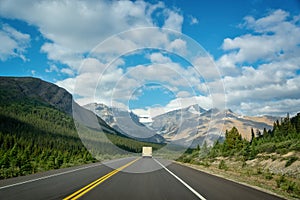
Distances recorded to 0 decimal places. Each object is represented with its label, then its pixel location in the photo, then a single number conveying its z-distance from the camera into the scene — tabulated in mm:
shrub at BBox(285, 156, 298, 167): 24625
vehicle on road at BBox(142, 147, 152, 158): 69562
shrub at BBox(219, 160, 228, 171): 27500
